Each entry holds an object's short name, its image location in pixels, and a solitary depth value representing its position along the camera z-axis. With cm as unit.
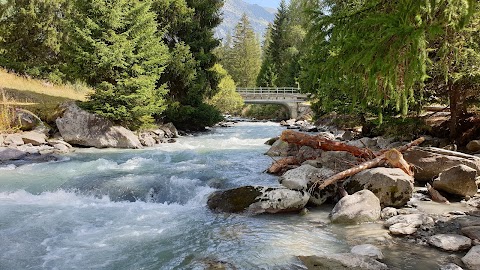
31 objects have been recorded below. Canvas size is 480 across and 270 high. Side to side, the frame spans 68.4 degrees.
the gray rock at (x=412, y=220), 683
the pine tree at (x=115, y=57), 1675
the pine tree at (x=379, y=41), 465
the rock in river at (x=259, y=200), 812
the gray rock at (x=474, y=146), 1100
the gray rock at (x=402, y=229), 651
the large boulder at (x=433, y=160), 930
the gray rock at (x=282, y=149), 1445
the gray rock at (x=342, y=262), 513
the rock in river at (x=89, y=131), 1652
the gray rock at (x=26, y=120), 1595
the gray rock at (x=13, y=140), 1442
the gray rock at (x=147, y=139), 1808
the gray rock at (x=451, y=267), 495
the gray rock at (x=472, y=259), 504
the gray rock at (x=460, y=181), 834
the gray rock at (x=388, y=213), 751
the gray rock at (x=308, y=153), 1218
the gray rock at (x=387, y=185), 813
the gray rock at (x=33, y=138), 1498
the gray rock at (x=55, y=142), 1542
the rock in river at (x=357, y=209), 727
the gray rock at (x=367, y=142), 1479
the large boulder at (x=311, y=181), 877
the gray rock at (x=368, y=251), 555
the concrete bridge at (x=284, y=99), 4628
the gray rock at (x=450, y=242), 573
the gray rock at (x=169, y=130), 2238
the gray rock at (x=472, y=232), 590
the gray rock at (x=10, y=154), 1298
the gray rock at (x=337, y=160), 1041
